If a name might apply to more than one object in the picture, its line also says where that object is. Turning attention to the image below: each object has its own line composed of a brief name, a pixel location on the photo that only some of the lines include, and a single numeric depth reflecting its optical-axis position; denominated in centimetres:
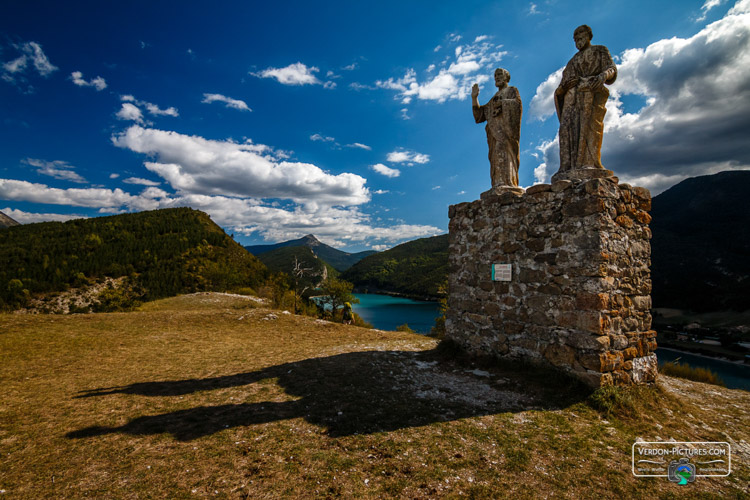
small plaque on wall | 547
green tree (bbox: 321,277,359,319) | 2155
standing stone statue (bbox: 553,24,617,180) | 507
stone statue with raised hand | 615
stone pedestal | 439
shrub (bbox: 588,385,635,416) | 389
